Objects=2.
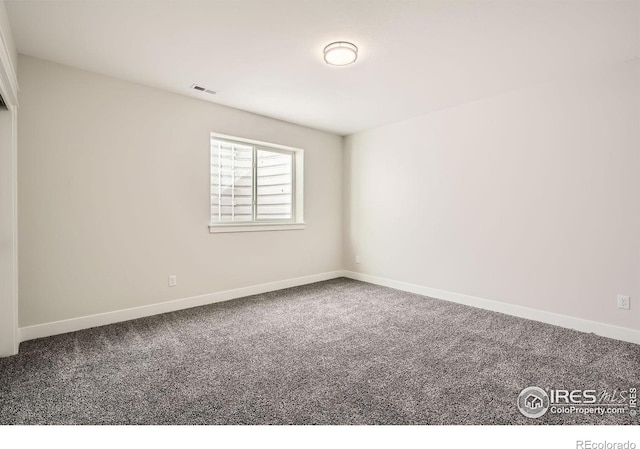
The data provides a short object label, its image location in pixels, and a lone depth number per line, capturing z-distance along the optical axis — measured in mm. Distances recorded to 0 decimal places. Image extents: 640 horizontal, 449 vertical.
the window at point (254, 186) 4051
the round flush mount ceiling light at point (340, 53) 2492
